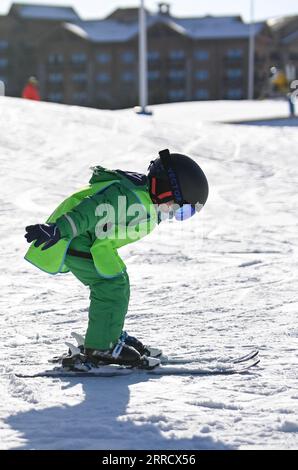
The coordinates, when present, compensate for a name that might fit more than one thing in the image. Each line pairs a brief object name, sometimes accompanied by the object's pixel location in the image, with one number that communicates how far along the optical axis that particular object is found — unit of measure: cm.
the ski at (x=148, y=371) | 718
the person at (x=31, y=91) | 4377
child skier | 684
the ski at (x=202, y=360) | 754
